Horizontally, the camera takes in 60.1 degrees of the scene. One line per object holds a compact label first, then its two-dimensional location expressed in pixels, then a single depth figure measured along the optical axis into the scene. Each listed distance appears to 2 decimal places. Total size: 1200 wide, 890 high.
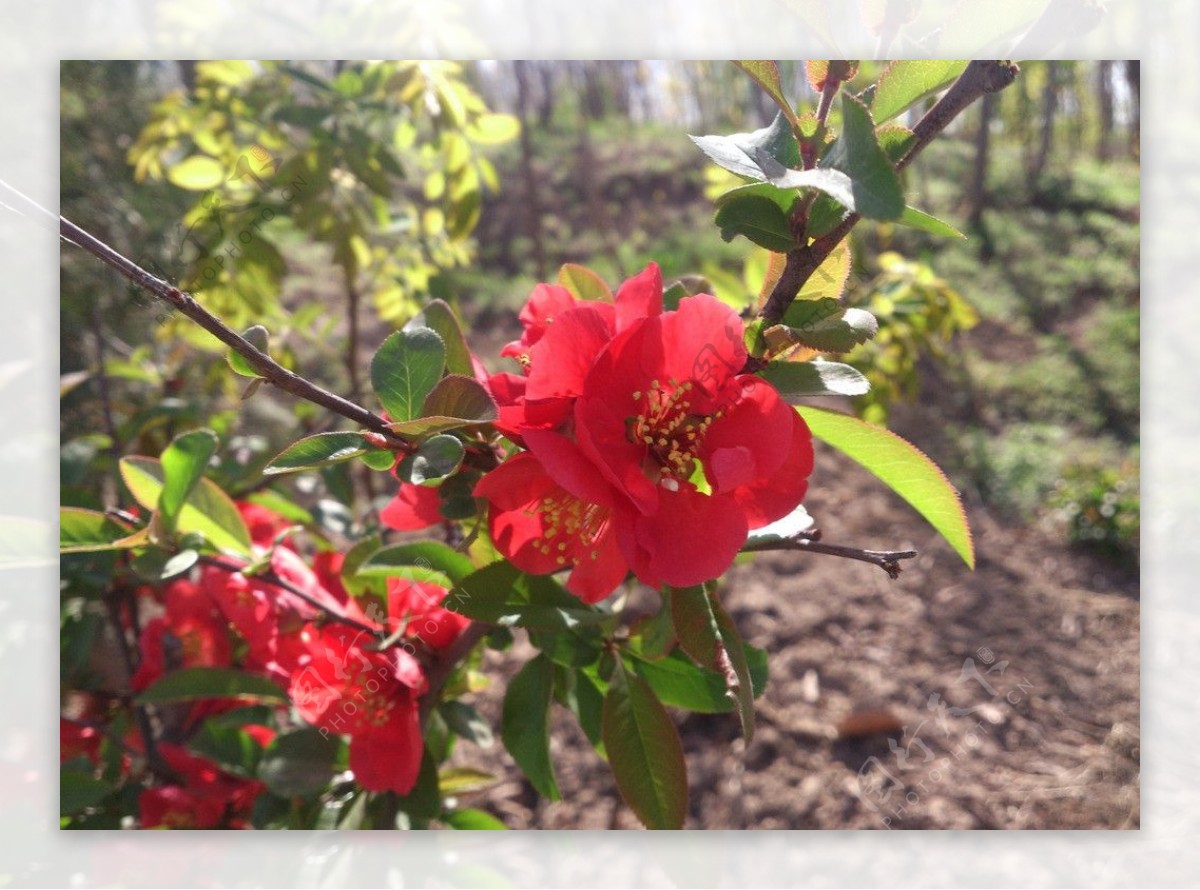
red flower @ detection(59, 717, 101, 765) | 0.31
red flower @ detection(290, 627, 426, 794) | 0.22
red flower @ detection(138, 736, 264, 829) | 0.29
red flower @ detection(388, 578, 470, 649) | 0.23
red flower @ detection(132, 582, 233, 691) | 0.30
